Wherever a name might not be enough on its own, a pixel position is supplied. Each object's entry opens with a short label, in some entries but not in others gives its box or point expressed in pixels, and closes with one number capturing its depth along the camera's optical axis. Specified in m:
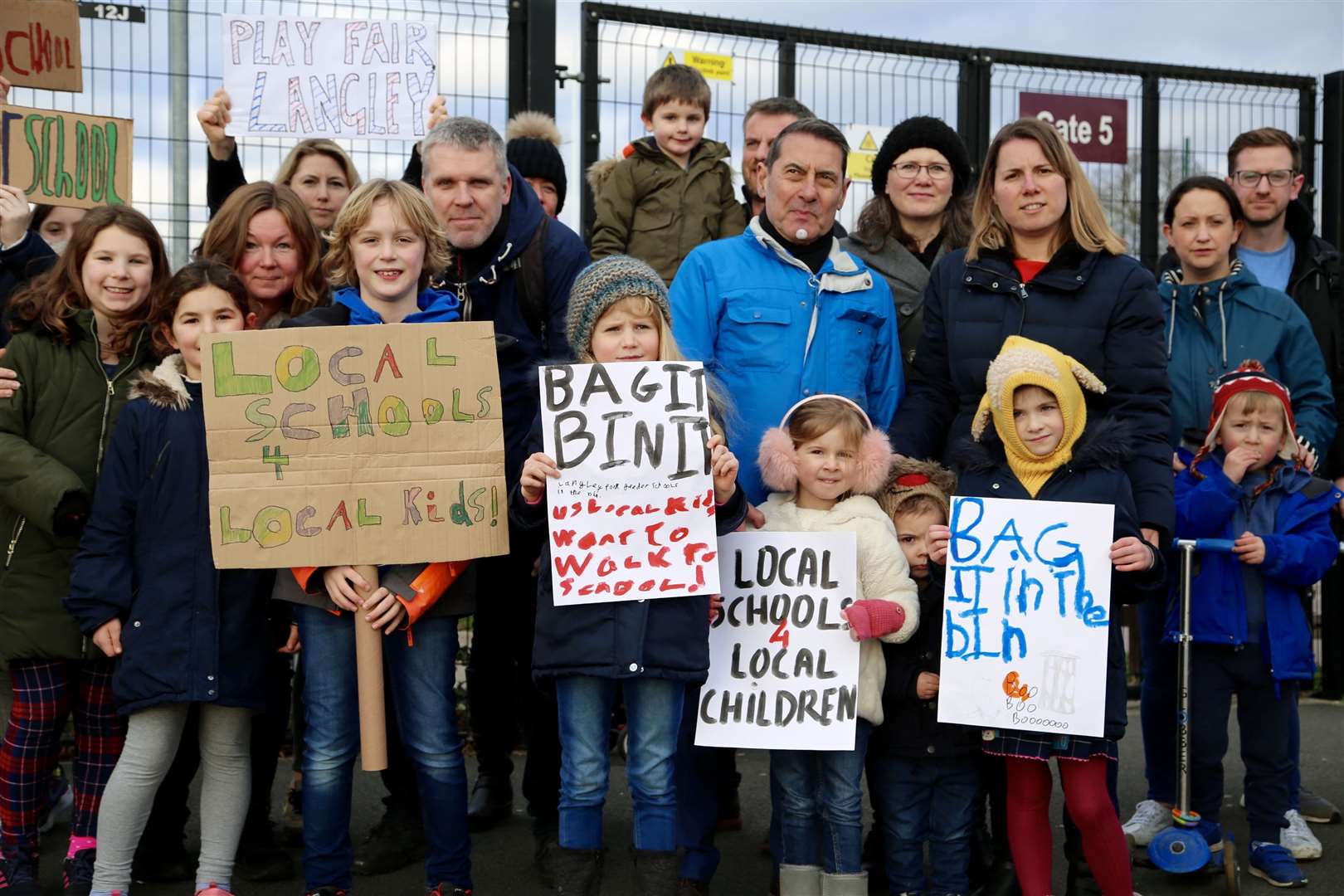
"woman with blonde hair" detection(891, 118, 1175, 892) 4.54
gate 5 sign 8.20
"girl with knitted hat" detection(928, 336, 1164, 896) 4.34
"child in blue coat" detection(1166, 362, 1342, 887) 5.01
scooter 4.88
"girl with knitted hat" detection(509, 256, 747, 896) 4.14
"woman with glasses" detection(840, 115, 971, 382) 5.29
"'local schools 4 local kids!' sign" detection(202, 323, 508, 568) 4.26
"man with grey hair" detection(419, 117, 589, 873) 4.88
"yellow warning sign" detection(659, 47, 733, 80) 7.30
